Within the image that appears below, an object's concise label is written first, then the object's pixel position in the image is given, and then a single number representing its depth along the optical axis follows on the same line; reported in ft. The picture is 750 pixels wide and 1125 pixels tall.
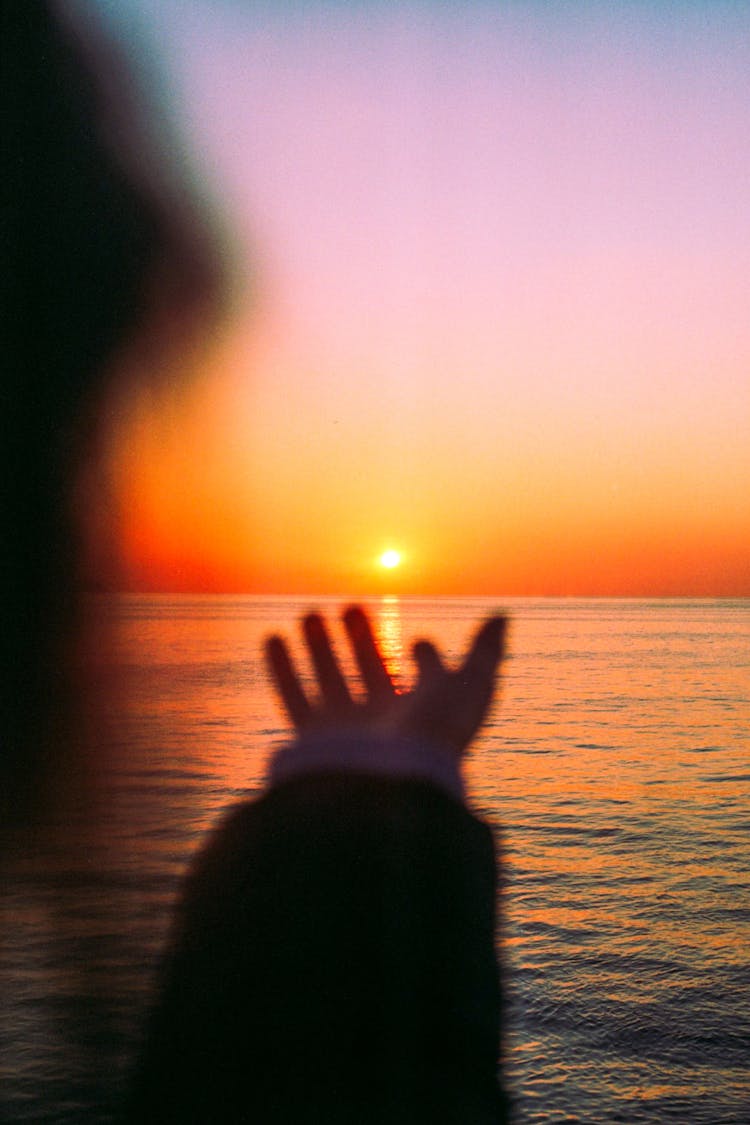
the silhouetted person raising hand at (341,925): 2.12
